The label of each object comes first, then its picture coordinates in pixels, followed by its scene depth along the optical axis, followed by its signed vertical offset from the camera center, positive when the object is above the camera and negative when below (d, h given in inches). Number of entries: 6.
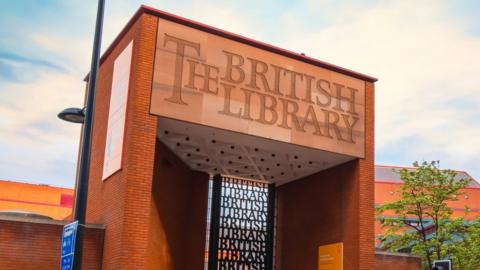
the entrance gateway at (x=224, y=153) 669.9 +152.2
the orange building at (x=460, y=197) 2464.3 +337.4
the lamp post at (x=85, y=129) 415.5 +92.7
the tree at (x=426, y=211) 1250.4 +143.5
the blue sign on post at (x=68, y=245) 412.5 +11.8
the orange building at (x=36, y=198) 2342.5 +240.7
